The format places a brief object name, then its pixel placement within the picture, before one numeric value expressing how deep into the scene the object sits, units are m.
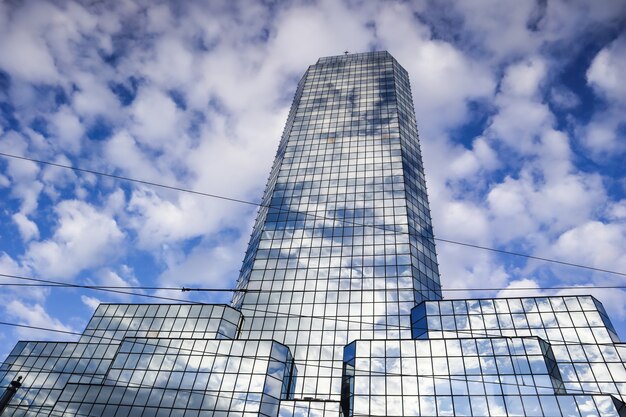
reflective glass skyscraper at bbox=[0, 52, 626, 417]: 43.50
